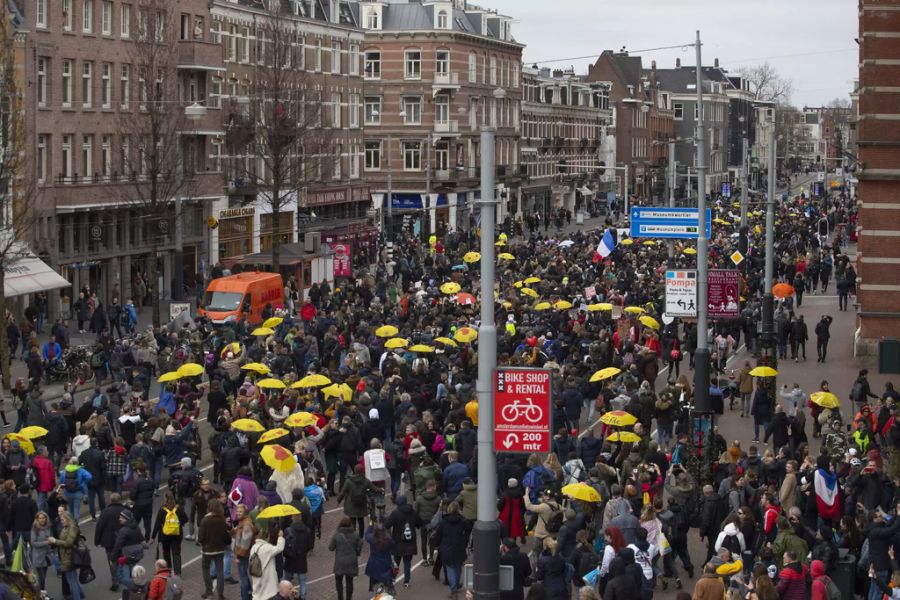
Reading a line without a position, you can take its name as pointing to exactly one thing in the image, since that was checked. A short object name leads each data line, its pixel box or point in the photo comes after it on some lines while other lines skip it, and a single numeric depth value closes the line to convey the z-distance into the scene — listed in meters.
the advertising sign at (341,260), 59.69
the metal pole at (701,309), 27.70
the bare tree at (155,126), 50.66
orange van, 47.22
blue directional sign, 31.22
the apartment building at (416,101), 94.19
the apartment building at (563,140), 115.81
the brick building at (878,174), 41.72
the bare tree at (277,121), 60.66
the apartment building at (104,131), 51.91
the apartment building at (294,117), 63.03
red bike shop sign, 14.49
